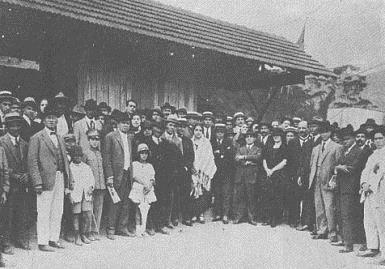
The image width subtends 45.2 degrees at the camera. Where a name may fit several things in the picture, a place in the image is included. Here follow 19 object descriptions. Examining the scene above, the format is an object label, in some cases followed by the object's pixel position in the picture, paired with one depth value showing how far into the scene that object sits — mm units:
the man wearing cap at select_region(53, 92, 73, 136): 6848
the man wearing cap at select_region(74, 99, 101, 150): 6836
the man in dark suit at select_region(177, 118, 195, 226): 8008
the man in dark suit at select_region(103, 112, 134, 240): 6914
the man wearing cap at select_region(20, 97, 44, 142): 6242
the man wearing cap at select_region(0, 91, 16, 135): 6320
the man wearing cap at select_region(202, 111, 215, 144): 8805
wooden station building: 8016
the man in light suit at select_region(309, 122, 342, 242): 7363
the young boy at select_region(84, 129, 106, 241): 6723
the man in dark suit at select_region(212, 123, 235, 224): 8609
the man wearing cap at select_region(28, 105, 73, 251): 5879
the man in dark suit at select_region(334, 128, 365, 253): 6801
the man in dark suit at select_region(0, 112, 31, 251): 5742
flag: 18839
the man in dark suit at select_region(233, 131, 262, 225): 8477
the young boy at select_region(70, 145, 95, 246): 6398
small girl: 7125
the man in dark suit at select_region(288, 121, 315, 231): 8102
